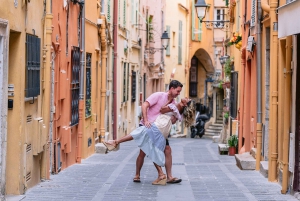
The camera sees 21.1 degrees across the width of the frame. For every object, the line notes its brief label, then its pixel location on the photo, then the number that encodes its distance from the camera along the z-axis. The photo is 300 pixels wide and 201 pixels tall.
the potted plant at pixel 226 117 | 27.68
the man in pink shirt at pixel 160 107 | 12.95
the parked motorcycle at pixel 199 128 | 46.00
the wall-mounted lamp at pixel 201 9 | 24.45
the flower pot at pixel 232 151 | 22.03
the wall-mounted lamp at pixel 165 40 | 35.25
